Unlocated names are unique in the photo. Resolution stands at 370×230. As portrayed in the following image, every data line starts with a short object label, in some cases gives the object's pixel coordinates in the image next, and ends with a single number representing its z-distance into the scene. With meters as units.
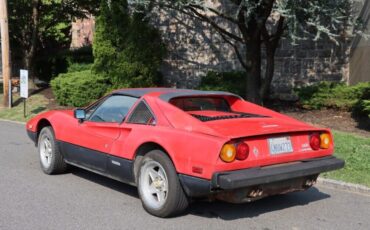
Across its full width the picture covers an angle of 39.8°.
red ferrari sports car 4.95
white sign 15.86
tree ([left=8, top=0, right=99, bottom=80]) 20.50
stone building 14.87
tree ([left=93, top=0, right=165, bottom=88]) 16.69
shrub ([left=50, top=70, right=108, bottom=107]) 16.73
